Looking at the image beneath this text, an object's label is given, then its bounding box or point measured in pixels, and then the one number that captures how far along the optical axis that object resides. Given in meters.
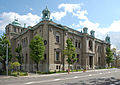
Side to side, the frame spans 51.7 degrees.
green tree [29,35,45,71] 28.18
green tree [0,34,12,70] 29.48
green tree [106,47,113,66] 55.19
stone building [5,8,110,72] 32.44
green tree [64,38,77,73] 31.62
